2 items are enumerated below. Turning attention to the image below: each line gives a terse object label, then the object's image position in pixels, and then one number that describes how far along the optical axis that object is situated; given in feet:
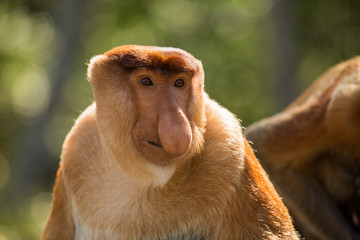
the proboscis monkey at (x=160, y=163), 19.29
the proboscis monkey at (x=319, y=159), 31.86
